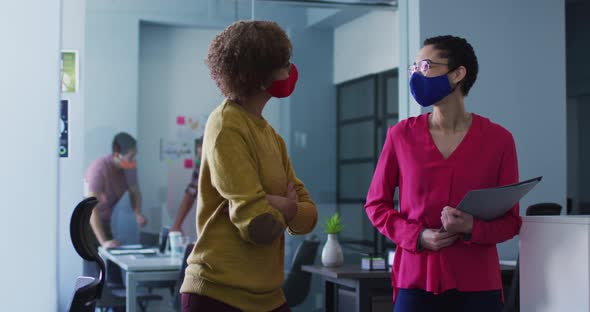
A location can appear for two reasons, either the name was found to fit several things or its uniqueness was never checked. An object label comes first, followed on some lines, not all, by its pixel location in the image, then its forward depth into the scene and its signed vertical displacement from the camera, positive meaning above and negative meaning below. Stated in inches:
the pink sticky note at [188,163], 306.7 +0.7
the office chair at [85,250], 118.0 -13.1
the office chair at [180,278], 199.6 -28.3
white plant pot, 201.6 -22.4
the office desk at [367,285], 179.6 -26.8
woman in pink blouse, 99.7 -2.8
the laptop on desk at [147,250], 245.6 -26.8
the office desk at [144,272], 201.8 -27.2
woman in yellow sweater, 79.4 -2.5
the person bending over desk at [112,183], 276.8 -6.4
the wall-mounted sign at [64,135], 204.5 +7.5
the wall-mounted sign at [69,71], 213.2 +25.0
